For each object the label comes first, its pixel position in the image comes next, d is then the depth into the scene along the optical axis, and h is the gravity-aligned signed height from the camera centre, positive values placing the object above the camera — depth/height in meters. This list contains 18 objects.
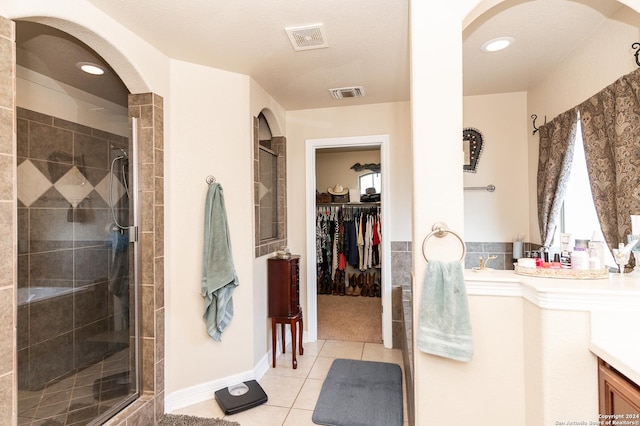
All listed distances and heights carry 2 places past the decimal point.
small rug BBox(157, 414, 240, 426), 2.06 -1.34
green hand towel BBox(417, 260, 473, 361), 1.33 -0.43
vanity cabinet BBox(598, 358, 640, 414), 1.00 -0.61
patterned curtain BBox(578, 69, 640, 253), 1.60 +0.33
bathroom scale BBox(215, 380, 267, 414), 2.20 -1.30
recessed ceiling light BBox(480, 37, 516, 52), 2.14 +1.17
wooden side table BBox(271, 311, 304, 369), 2.86 -1.02
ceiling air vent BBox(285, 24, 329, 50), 1.97 +1.16
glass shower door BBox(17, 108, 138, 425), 2.04 -0.26
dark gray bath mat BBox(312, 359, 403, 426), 2.11 -1.35
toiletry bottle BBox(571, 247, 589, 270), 1.34 -0.20
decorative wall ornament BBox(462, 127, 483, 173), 3.13 +0.66
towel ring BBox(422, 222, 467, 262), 1.38 -0.08
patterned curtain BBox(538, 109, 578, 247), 2.24 +0.35
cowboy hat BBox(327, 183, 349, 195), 5.20 +0.42
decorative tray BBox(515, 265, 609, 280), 1.32 -0.26
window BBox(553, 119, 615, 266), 2.21 +0.08
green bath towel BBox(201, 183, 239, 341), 2.32 -0.35
